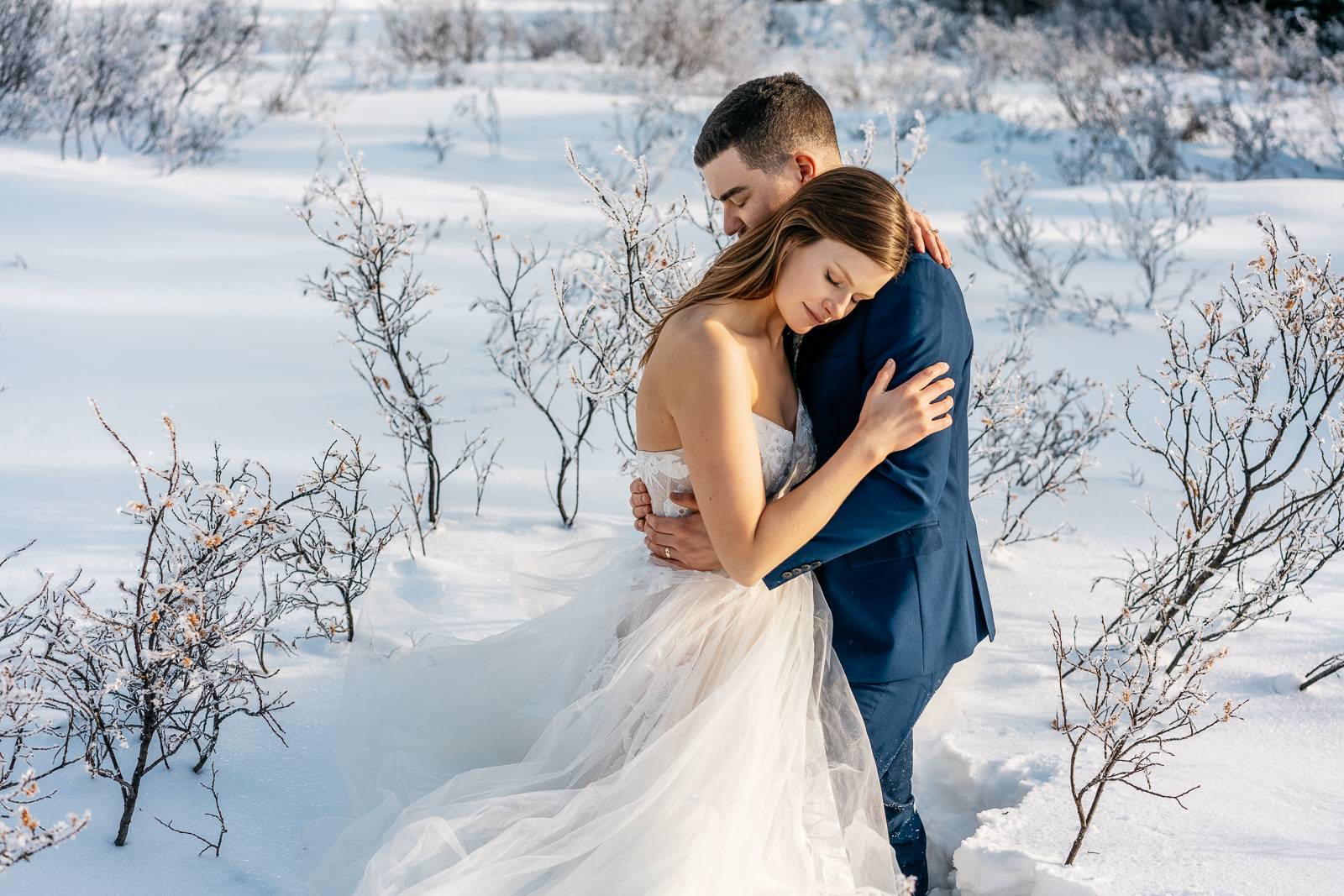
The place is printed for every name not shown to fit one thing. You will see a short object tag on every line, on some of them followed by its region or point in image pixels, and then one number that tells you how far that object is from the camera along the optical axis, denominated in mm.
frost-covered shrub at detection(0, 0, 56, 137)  7898
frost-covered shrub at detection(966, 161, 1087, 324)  6344
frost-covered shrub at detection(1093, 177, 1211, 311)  6430
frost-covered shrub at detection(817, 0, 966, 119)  11250
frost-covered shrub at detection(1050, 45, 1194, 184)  9180
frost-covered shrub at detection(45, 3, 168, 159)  8125
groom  2264
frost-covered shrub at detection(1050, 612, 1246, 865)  2354
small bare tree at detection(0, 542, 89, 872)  2004
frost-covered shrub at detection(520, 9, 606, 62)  14609
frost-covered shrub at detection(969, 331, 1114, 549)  4051
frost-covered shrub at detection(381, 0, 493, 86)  13070
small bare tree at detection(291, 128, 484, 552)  3990
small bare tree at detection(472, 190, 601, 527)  4344
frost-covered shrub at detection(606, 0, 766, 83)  12062
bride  2184
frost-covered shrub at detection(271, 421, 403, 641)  3234
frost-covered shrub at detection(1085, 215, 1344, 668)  3092
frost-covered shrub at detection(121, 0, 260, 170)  8211
